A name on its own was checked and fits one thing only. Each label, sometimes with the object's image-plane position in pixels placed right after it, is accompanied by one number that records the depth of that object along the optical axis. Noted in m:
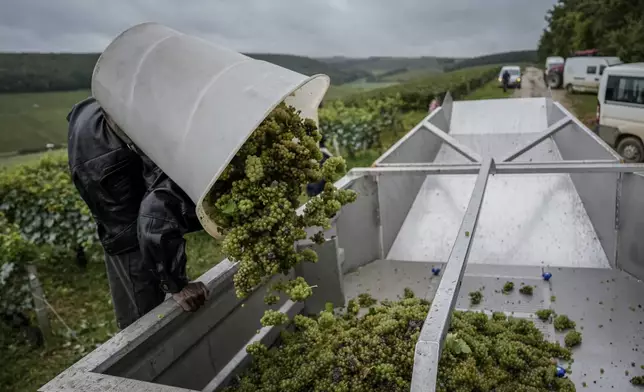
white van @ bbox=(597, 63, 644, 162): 7.96
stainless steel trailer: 1.79
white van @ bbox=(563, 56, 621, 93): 16.75
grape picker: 1.81
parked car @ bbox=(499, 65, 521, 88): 21.61
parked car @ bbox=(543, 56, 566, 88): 20.23
